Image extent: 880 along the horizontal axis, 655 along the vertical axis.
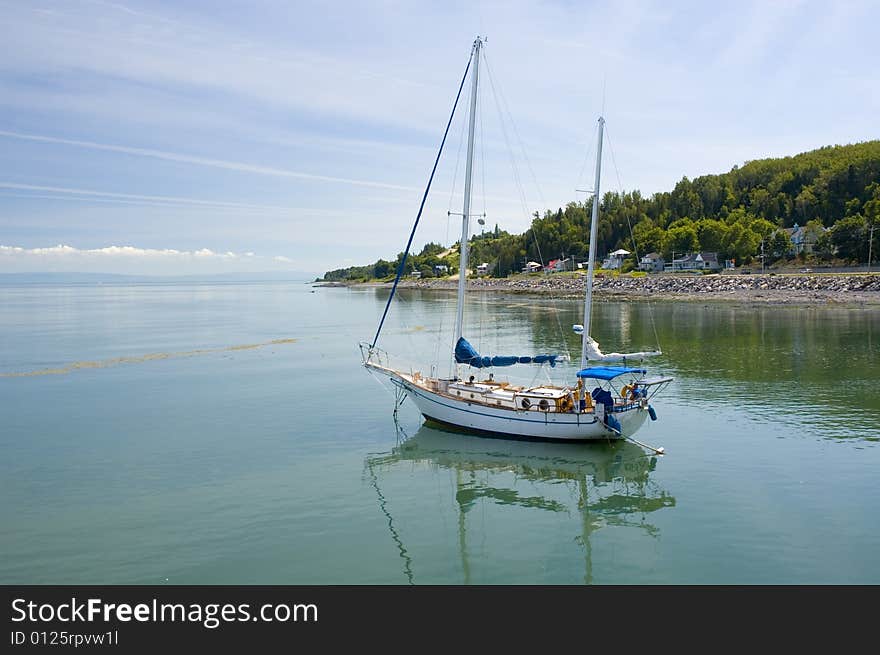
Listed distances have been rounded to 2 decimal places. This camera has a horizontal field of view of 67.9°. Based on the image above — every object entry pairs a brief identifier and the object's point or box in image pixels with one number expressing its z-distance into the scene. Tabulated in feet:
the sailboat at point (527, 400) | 88.79
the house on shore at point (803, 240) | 443.73
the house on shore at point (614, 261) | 565.53
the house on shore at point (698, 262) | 476.95
